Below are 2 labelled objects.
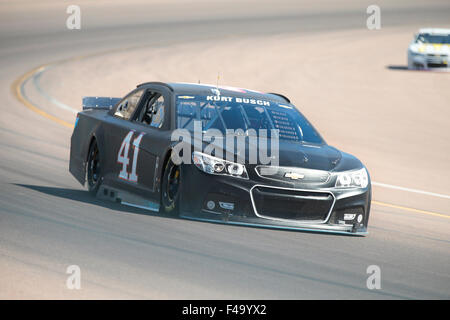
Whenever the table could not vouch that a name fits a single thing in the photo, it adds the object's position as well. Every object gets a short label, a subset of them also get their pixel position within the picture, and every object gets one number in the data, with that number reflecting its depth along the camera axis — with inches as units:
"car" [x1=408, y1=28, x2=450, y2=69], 2165.4
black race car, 640.4
